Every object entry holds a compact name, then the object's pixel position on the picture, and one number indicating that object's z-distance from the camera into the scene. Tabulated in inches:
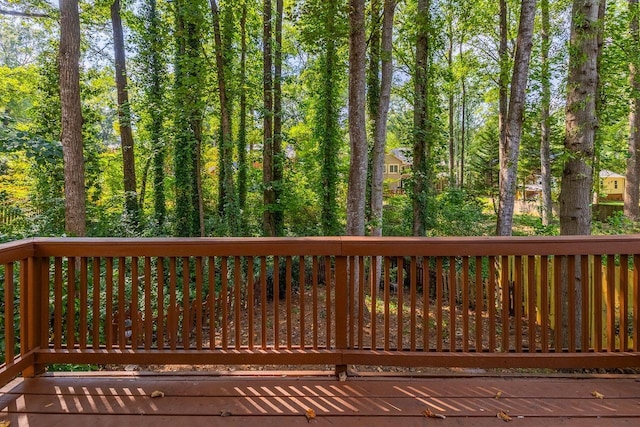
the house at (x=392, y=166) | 1162.6
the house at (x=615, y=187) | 1132.0
